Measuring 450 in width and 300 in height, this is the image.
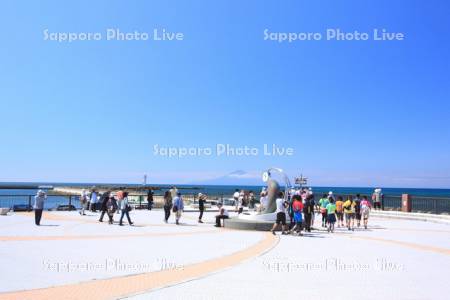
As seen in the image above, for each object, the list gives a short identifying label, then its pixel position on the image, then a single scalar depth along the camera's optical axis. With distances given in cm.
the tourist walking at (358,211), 1928
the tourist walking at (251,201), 3061
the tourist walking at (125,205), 1845
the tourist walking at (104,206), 1968
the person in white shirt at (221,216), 1877
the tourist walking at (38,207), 1725
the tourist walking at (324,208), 1877
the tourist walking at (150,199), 2917
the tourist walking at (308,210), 1714
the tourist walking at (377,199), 2934
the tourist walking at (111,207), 1869
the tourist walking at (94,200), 2605
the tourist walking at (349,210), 1878
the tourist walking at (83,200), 2406
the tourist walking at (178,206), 1959
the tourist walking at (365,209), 1909
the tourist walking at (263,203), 1922
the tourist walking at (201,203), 2082
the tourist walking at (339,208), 1950
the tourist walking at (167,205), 2023
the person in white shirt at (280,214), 1574
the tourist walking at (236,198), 3019
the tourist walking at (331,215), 1734
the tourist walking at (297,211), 1560
